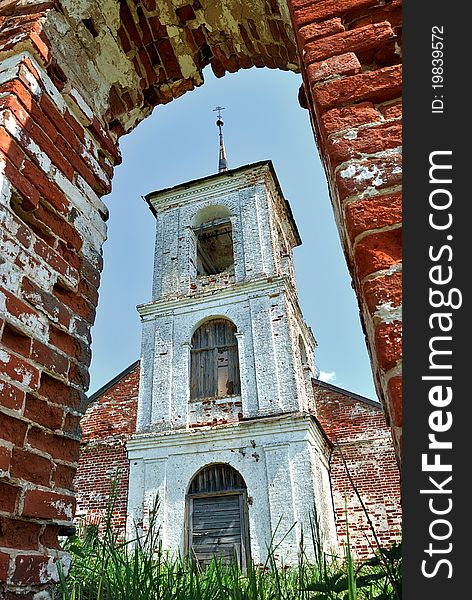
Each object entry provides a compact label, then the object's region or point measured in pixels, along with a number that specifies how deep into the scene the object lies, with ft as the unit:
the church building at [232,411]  30.83
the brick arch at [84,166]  3.93
